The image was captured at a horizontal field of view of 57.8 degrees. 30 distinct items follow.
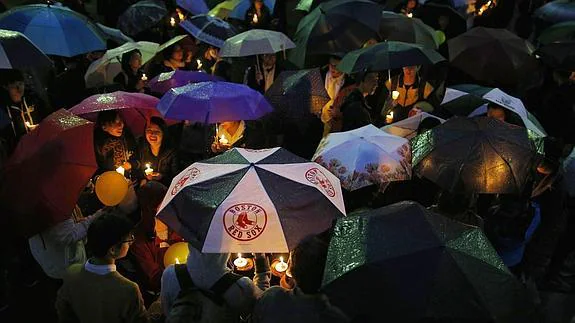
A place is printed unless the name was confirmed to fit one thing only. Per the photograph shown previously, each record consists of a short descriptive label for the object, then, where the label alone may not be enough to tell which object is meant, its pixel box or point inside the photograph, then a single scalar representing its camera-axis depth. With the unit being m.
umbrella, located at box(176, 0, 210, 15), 11.01
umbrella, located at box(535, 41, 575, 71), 7.24
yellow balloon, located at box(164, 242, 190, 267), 4.12
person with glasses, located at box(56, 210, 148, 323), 3.03
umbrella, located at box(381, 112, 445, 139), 5.46
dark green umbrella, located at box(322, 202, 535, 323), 2.23
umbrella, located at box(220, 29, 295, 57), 7.23
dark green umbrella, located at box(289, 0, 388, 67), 7.71
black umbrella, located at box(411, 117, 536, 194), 4.05
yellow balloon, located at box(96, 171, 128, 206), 4.37
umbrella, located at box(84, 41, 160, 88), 7.19
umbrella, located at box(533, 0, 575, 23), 10.35
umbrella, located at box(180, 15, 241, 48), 8.32
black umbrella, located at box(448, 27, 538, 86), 7.64
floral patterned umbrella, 4.36
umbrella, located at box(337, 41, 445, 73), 6.25
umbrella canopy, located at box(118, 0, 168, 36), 10.25
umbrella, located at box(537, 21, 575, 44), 8.73
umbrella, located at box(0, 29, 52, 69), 5.39
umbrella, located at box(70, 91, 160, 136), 5.12
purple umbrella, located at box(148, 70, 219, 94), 6.49
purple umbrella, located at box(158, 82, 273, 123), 5.09
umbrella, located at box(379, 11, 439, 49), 8.23
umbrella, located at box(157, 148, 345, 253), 3.20
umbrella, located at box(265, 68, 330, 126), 5.99
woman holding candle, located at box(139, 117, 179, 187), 5.55
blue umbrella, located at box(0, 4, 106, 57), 6.97
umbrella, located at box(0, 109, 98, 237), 3.61
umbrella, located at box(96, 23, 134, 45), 8.84
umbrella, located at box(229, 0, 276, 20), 10.49
